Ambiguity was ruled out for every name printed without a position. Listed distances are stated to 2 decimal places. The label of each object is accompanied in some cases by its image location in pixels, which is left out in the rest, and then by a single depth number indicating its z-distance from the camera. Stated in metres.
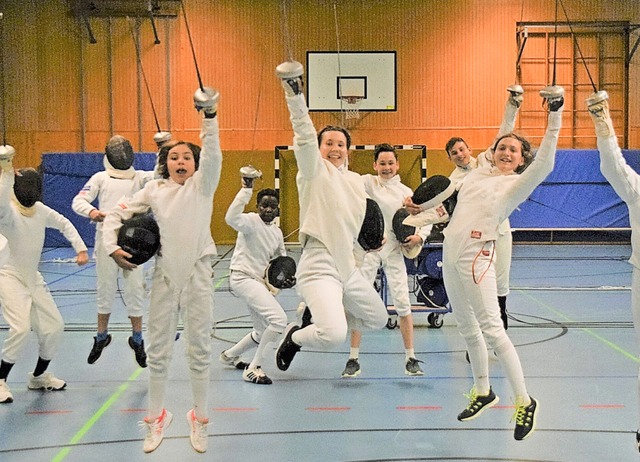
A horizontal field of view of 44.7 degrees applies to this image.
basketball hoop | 16.19
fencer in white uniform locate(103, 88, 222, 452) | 3.85
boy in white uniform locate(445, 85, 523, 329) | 6.06
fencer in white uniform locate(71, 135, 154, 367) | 5.89
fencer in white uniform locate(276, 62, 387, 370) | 4.00
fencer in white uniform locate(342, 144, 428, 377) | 5.62
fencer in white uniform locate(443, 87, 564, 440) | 3.94
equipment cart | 7.32
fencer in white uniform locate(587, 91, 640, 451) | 3.71
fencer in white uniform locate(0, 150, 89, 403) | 5.02
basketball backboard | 16.08
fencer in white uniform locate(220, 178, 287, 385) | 5.43
